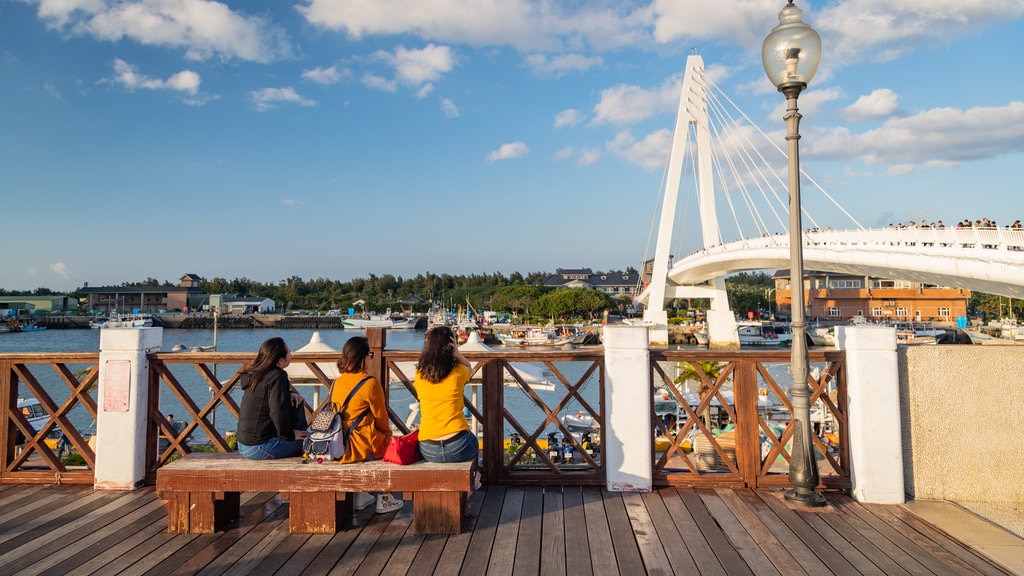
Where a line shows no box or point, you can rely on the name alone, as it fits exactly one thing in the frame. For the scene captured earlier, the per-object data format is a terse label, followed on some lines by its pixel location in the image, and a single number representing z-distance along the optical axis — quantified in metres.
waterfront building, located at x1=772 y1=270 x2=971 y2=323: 58.72
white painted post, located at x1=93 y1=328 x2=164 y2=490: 4.32
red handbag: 3.46
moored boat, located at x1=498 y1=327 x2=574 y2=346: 49.94
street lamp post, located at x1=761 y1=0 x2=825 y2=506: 4.01
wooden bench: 3.43
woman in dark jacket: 3.63
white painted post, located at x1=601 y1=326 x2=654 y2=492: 4.22
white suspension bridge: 19.33
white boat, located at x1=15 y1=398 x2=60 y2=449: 14.61
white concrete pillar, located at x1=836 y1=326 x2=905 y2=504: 4.05
